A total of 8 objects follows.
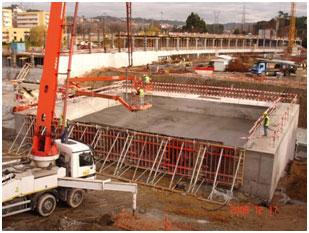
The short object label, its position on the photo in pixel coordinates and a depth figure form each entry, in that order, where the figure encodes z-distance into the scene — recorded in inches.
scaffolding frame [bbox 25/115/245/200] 510.9
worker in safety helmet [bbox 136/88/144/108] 703.7
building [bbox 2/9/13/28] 4886.1
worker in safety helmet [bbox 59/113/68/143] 443.8
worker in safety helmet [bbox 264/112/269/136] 535.8
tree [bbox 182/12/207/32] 4055.1
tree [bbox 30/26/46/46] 3513.8
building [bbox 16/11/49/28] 5315.0
